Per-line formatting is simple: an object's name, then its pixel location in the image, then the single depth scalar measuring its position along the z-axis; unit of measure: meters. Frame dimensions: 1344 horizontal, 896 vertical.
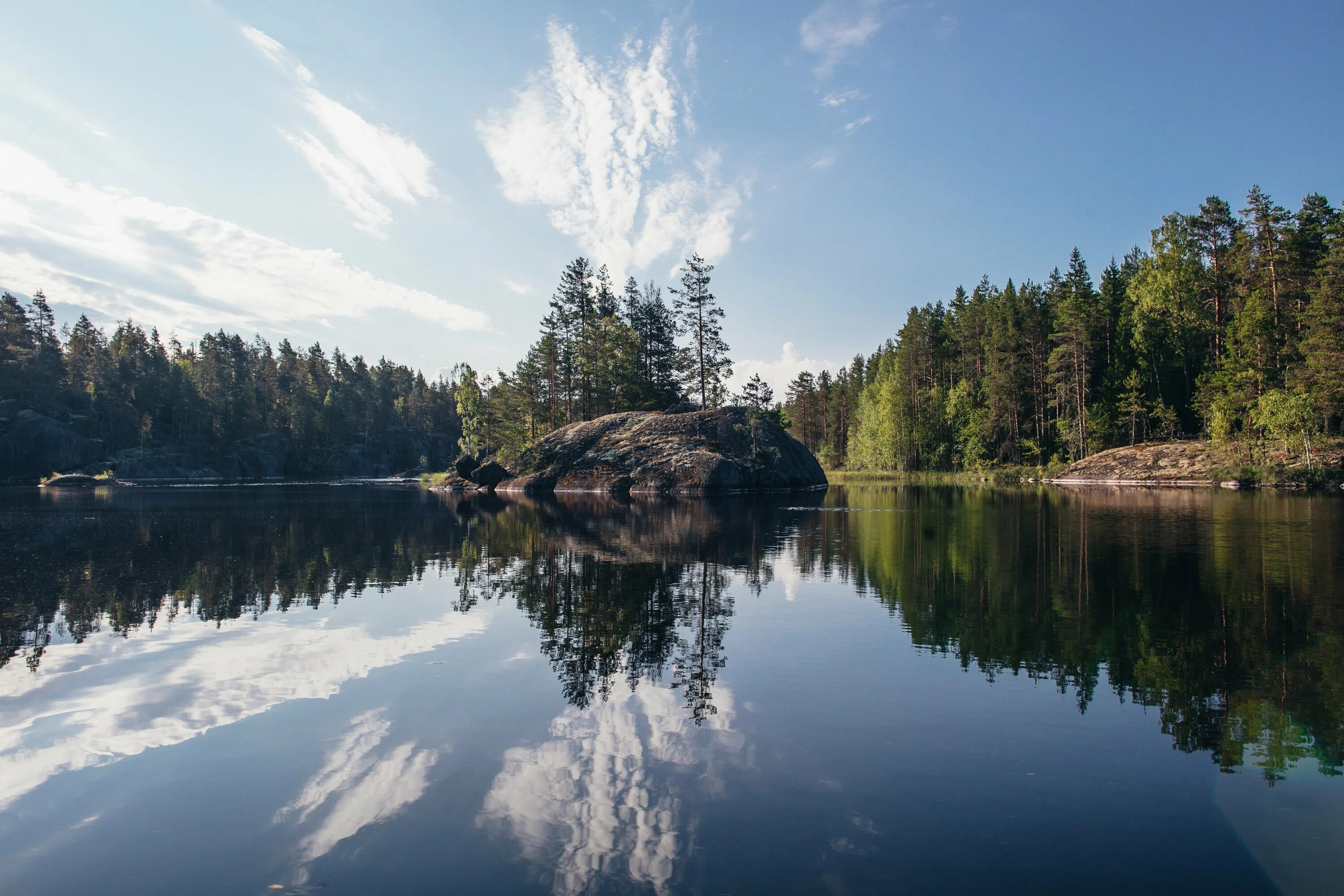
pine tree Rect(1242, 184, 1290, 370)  57.62
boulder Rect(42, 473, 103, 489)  75.25
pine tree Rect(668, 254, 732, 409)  62.56
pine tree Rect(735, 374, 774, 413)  124.25
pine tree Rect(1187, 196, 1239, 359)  66.38
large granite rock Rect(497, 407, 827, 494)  54.31
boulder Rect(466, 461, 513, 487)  64.50
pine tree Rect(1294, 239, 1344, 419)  47.31
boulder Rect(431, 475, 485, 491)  66.69
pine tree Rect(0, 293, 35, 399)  96.81
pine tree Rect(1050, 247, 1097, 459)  68.62
